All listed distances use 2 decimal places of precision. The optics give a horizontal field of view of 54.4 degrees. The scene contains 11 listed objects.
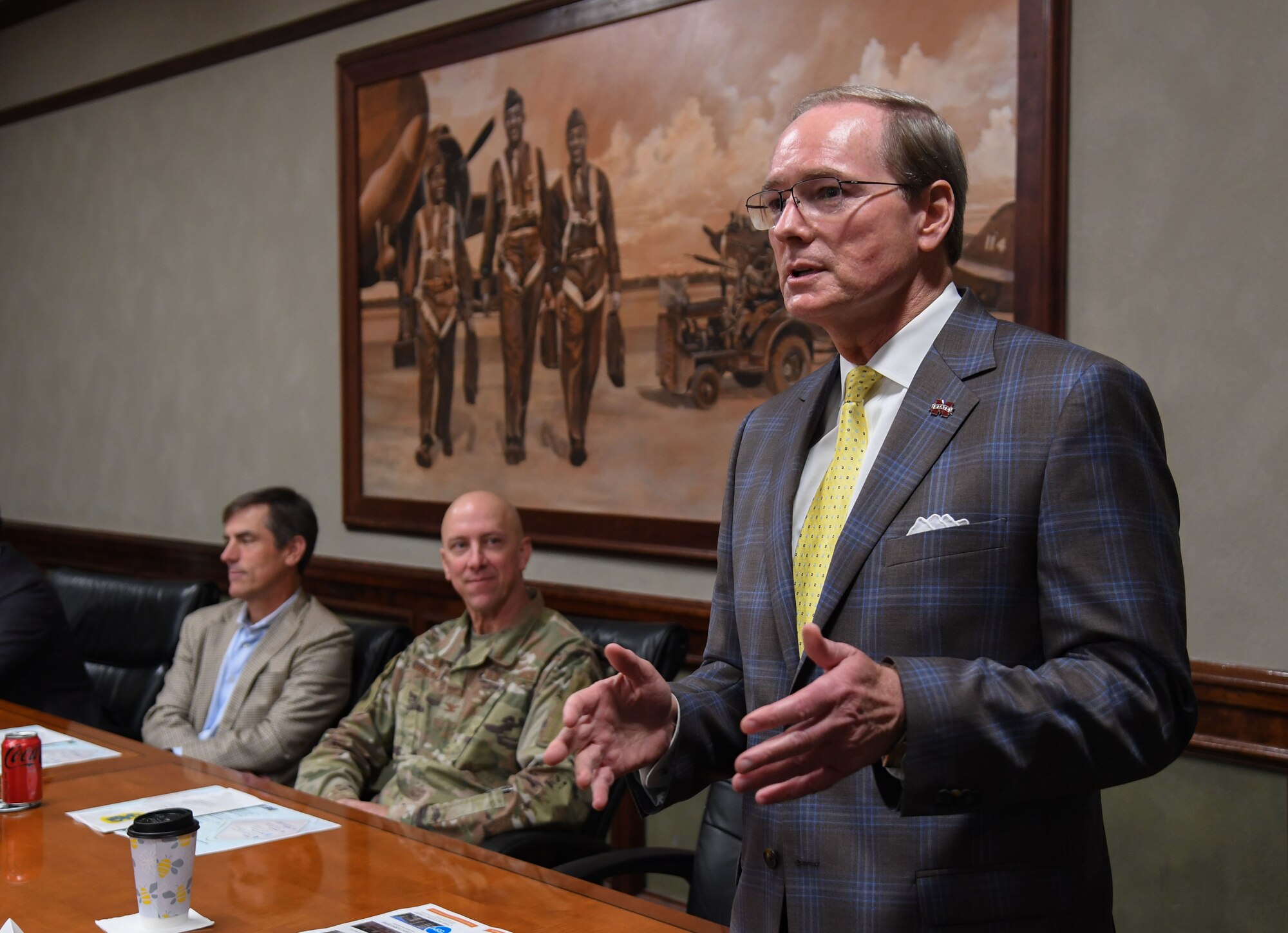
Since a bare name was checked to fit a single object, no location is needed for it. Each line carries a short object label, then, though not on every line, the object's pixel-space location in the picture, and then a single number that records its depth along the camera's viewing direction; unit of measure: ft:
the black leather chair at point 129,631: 13.05
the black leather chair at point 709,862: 7.65
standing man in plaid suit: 3.94
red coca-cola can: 7.55
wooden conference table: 5.77
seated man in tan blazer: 11.05
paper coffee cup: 5.47
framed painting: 9.89
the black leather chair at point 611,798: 8.64
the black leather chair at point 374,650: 11.46
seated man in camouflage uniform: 9.04
